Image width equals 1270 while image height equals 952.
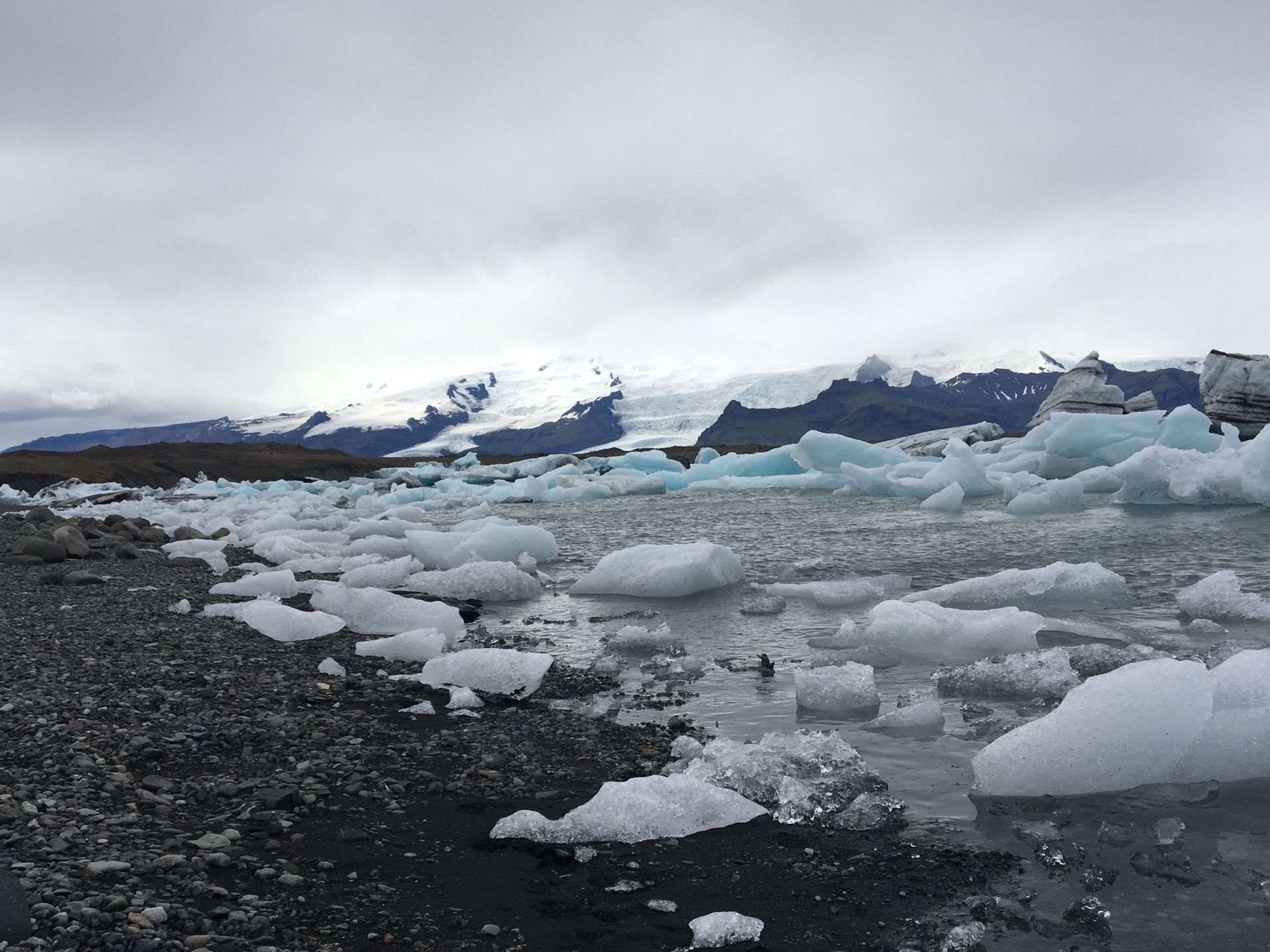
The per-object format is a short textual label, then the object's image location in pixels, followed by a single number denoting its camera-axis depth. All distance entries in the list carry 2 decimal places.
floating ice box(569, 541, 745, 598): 8.14
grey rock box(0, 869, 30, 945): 1.99
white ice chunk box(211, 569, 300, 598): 7.81
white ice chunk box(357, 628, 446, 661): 5.68
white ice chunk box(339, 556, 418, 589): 9.00
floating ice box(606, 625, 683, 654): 6.08
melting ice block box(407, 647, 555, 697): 4.86
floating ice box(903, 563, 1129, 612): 6.86
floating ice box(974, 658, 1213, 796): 3.32
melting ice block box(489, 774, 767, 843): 3.04
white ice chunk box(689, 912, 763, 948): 2.39
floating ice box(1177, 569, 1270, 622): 5.91
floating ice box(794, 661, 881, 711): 4.51
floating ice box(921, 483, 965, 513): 16.09
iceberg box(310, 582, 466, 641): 6.42
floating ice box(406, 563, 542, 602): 8.49
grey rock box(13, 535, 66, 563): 9.50
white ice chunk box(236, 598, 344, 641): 6.01
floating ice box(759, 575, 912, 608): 7.41
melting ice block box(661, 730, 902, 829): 3.28
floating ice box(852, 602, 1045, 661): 5.40
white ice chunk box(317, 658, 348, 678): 5.12
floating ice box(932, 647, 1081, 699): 4.56
